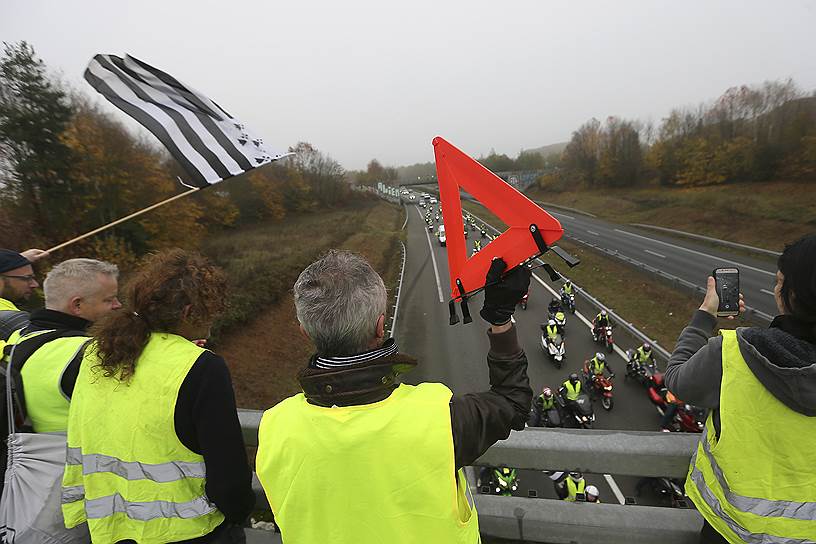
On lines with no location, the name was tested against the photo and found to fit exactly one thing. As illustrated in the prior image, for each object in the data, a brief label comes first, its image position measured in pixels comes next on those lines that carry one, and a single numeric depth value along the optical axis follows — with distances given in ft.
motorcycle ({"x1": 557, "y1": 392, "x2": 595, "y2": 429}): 31.73
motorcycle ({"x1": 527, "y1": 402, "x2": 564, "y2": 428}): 30.96
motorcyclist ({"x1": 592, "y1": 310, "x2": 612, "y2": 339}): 49.65
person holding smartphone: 4.66
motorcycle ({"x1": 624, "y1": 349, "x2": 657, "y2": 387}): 38.27
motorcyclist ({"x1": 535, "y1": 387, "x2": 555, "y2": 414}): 32.83
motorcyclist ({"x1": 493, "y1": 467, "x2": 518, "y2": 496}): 22.64
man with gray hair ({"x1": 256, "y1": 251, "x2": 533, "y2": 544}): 3.87
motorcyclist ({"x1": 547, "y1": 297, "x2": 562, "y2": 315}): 56.70
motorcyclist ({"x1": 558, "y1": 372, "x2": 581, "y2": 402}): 32.50
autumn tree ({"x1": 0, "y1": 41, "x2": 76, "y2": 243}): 43.91
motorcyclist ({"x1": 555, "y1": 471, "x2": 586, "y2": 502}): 21.79
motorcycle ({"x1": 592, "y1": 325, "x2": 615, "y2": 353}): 48.65
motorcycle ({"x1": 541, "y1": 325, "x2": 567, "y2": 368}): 45.80
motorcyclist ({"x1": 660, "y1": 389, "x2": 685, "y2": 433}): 30.97
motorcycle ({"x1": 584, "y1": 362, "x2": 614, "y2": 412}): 36.01
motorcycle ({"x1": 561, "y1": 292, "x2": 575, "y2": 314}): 60.70
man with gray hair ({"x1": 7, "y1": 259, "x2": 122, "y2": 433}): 6.64
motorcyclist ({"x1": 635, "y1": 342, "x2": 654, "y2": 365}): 38.60
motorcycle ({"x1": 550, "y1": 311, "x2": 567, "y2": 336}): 49.91
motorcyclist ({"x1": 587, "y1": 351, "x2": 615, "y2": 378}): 38.04
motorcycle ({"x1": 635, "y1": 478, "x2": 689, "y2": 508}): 23.54
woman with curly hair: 5.67
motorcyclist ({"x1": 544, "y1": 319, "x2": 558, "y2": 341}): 46.37
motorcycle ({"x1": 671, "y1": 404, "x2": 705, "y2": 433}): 29.30
